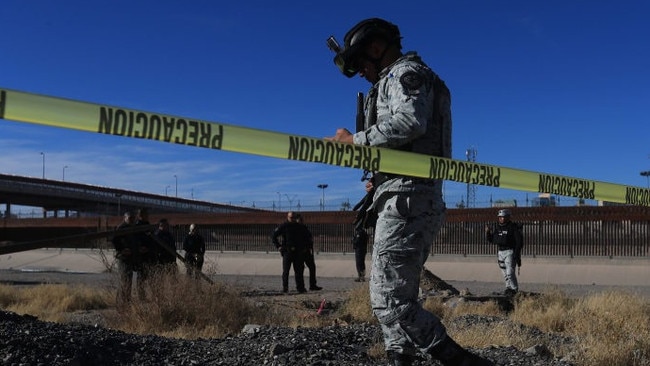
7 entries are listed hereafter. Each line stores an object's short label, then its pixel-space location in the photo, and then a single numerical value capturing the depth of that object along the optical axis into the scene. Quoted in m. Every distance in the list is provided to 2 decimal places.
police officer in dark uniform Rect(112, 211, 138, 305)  10.32
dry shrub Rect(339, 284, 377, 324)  8.39
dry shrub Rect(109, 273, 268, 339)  7.23
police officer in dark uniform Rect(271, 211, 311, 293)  14.80
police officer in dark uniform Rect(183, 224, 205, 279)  14.92
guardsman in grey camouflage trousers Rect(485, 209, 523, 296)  12.44
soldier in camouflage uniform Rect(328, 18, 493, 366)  3.29
